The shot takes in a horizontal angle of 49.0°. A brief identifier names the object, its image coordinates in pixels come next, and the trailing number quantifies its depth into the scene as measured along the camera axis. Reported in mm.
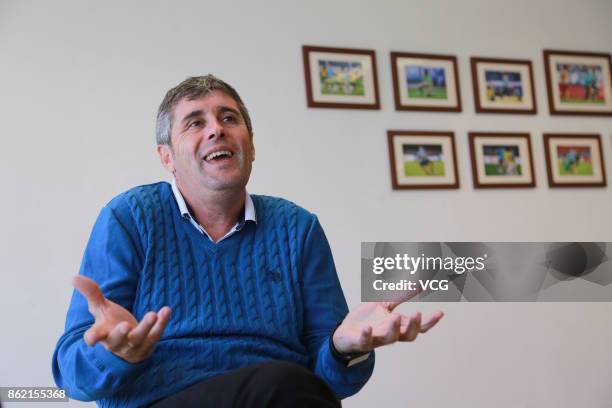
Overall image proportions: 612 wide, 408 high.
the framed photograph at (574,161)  3658
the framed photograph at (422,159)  3406
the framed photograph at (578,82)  3738
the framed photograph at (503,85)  3607
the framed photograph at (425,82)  3471
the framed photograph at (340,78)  3334
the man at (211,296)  1219
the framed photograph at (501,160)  3541
